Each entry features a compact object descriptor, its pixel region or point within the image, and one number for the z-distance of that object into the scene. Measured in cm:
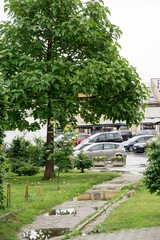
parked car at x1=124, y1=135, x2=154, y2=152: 4734
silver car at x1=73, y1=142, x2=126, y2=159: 3519
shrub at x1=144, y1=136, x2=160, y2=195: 1181
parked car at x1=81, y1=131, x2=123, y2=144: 4743
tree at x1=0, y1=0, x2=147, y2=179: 2058
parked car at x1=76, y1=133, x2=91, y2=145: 5240
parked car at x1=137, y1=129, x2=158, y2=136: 5726
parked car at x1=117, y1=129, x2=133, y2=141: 6080
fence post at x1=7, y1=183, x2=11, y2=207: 1390
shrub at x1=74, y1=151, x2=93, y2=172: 2614
